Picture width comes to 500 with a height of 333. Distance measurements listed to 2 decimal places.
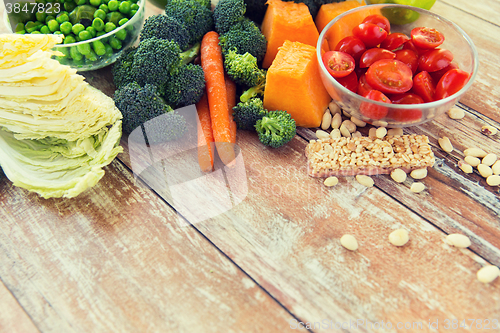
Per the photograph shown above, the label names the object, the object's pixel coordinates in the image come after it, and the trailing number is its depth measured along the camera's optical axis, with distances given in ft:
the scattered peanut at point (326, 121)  1.82
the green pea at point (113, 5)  1.84
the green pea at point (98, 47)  1.78
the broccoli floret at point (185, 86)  1.77
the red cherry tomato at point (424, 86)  1.67
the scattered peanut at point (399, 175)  1.69
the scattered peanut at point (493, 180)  1.68
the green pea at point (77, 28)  1.78
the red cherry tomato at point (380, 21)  1.78
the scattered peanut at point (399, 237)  1.58
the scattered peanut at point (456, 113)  1.83
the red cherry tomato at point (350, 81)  1.74
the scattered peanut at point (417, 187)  1.68
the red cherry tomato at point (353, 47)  1.74
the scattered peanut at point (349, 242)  1.58
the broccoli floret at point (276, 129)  1.72
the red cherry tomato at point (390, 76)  1.65
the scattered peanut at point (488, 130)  1.80
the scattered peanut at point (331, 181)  1.69
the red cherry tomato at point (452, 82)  1.66
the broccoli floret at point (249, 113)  1.76
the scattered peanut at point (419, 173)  1.69
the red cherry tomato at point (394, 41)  1.78
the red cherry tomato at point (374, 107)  1.65
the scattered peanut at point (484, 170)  1.70
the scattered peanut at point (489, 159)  1.72
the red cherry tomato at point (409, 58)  1.73
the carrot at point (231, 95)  1.82
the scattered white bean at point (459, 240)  1.58
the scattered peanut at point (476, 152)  1.75
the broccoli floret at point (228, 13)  1.87
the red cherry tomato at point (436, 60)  1.69
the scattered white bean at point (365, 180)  1.69
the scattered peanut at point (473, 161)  1.73
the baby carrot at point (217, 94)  1.74
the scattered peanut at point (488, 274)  1.53
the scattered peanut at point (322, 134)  1.80
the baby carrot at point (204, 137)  1.71
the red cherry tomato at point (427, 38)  1.71
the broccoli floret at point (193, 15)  1.88
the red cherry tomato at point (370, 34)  1.74
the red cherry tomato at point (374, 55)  1.71
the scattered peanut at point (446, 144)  1.76
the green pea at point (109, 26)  1.82
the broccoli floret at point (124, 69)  1.79
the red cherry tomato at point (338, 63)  1.70
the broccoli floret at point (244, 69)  1.82
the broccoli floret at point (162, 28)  1.80
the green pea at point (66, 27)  1.78
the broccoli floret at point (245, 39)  1.86
